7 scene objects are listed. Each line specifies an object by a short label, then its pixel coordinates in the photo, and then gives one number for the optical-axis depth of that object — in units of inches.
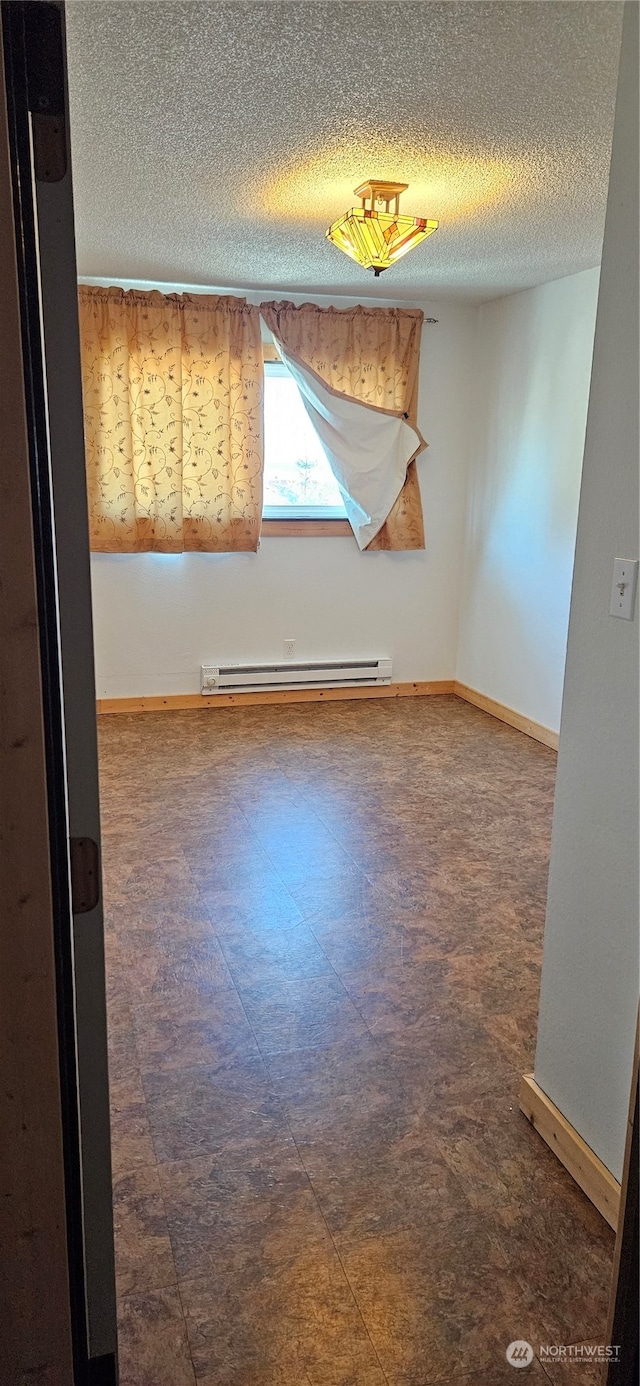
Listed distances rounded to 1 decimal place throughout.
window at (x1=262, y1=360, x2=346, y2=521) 204.1
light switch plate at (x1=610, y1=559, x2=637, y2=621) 63.7
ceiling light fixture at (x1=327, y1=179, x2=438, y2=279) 113.5
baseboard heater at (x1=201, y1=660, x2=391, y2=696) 208.2
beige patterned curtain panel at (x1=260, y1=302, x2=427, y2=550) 194.7
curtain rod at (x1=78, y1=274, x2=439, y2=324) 183.0
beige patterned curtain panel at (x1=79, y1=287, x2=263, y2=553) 185.0
